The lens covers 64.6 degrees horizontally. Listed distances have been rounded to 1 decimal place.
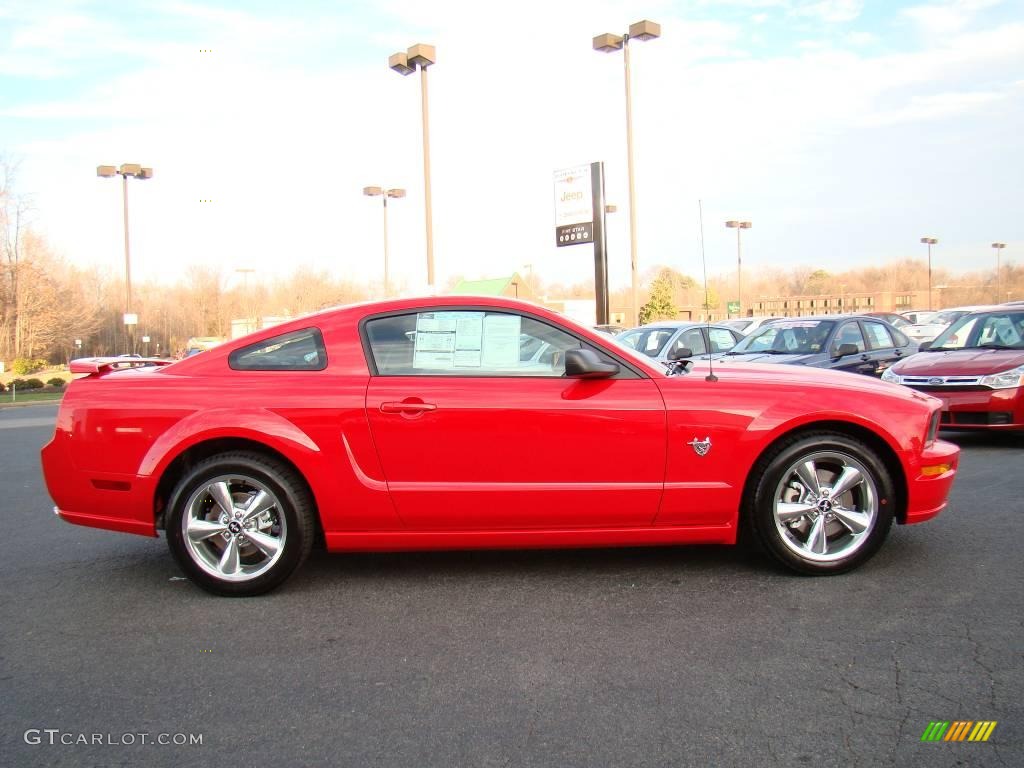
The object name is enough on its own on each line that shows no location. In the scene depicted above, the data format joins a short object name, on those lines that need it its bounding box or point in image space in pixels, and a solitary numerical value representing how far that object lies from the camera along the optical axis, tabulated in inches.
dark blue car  431.2
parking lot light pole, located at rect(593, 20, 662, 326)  908.0
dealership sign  1081.4
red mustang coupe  161.0
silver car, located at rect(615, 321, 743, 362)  528.7
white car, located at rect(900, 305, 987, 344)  1140.7
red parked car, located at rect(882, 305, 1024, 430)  314.0
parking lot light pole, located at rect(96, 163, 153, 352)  1294.3
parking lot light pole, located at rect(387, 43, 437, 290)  770.8
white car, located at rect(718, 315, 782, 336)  945.7
